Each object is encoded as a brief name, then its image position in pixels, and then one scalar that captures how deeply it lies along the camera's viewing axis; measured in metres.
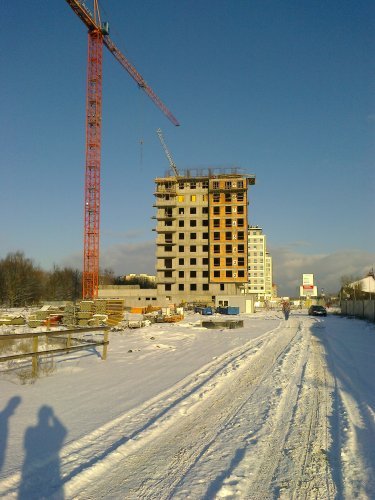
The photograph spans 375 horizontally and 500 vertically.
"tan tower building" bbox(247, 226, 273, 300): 176.75
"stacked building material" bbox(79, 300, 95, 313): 33.41
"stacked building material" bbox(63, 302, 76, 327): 31.96
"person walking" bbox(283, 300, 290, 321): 42.44
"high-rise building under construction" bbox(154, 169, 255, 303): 93.69
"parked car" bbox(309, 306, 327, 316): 51.91
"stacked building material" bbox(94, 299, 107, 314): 33.94
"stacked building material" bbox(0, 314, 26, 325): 31.38
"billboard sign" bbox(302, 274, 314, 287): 103.88
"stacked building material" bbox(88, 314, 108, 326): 30.16
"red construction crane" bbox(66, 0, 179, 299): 74.62
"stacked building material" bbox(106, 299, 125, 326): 33.75
